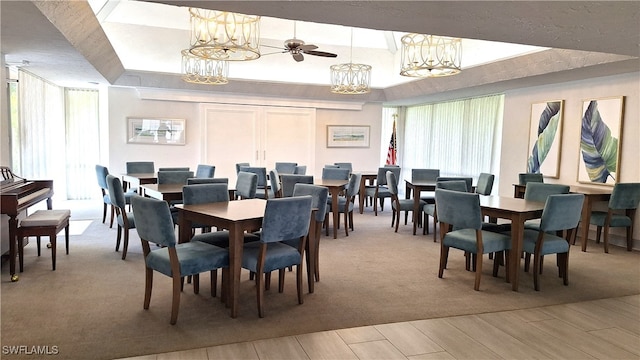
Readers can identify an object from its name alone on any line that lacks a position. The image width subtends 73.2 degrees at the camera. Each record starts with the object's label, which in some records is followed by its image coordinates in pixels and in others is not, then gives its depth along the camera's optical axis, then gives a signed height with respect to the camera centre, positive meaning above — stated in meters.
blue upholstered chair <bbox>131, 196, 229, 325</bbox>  3.14 -0.82
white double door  9.59 +0.28
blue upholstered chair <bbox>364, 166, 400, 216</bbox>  7.95 -0.71
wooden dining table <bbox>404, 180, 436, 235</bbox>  6.49 -0.59
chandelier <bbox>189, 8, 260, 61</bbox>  4.33 +1.24
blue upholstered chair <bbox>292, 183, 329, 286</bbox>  4.09 -0.51
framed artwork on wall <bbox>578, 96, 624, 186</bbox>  6.23 +0.24
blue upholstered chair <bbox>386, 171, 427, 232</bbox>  6.62 -0.78
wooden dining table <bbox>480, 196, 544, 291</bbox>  4.07 -0.60
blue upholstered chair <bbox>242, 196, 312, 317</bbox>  3.31 -0.70
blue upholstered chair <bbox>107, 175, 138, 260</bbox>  4.88 -0.70
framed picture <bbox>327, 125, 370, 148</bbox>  10.74 +0.37
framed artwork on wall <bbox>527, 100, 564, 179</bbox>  7.17 +0.30
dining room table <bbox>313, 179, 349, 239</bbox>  6.18 -0.68
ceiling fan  5.56 +1.35
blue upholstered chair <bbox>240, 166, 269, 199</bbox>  7.76 -0.49
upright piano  3.91 -0.55
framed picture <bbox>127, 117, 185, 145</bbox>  8.95 +0.30
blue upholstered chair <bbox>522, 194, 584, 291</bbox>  4.05 -0.68
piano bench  4.27 -0.86
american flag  12.08 +0.01
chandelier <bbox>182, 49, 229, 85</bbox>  6.86 +1.25
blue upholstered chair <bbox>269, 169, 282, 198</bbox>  6.96 -0.58
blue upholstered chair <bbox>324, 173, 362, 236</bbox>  6.41 -0.78
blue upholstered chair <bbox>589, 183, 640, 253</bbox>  5.68 -0.70
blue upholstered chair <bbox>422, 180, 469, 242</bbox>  5.59 -0.77
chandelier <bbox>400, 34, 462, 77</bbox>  5.01 +1.10
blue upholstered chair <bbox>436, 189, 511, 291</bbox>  4.06 -0.79
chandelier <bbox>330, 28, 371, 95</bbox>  7.75 +1.26
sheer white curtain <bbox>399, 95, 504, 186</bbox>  9.09 +0.40
